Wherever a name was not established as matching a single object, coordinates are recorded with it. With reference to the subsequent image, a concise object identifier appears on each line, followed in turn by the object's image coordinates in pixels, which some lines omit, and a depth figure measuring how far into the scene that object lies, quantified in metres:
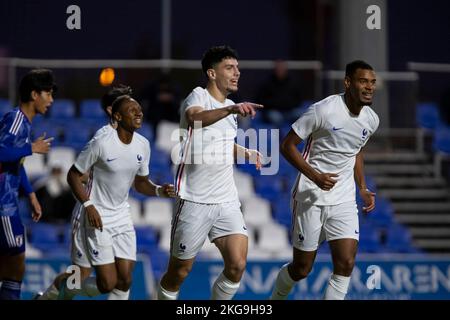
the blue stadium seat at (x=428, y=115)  14.47
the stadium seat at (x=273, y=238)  13.31
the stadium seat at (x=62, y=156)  13.66
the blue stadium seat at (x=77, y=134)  13.62
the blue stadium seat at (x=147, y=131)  13.52
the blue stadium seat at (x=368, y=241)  12.95
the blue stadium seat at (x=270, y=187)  13.83
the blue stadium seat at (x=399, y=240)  13.11
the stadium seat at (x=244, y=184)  14.02
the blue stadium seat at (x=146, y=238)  12.99
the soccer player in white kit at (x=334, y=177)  8.63
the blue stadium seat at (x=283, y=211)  13.49
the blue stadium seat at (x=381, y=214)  13.40
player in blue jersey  8.73
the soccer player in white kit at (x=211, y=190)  8.46
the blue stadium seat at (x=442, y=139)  13.76
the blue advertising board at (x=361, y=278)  12.08
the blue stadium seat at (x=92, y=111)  13.89
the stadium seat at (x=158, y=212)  13.42
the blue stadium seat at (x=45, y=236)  12.89
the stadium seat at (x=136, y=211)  13.38
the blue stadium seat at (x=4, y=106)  13.71
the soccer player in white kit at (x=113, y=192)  9.01
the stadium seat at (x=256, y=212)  13.68
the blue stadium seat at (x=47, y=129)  13.25
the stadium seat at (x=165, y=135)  13.79
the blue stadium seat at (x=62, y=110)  14.18
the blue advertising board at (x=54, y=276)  11.79
